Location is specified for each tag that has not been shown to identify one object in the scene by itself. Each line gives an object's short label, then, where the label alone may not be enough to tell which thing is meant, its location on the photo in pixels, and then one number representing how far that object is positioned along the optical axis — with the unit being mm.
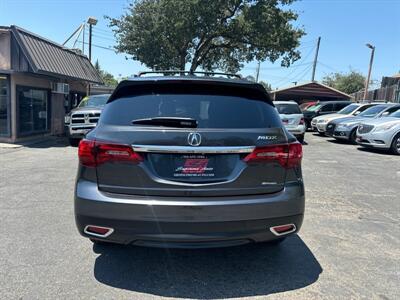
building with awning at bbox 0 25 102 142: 14070
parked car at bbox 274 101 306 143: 15852
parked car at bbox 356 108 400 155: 12836
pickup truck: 14312
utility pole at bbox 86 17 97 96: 25262
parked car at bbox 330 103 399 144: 15288
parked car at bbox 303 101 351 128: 22141
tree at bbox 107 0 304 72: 25641
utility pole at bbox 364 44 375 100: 30484
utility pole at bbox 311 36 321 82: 46469
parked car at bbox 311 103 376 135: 18194
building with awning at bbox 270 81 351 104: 39562
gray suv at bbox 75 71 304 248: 3201
